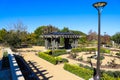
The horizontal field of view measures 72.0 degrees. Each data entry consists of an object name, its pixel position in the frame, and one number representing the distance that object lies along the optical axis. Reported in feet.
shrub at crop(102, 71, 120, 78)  20.37
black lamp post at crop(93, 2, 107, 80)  13.46
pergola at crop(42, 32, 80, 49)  55.28
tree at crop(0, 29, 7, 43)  76.22
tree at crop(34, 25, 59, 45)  105.16
